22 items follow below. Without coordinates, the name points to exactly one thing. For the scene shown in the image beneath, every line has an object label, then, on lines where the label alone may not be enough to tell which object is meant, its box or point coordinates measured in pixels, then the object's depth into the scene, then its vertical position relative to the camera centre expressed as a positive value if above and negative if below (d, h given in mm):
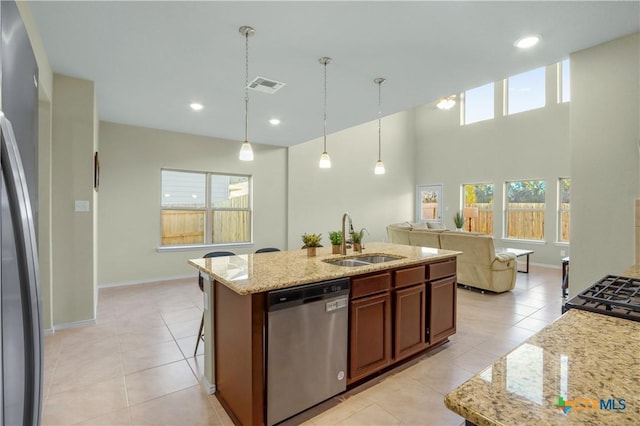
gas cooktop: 1099 -344
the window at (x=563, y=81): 6617 +2807
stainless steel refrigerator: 597 -113
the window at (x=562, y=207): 6734 +98
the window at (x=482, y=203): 7969 +216
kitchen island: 1739 -718
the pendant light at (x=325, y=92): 2895 +1425
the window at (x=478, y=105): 7988 +2857
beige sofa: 4535 -750
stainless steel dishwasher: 1769 -826
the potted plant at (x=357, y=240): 2986 -287
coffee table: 5280 -713
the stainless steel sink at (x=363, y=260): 2740 -447
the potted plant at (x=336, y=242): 2863 -288
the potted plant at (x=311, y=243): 2732 -286
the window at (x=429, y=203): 9039 +250
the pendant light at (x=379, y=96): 3369 +1435
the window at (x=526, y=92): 7059 +2839
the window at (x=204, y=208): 5633 +55
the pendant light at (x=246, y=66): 2434 +1430
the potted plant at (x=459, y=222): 8000 -278
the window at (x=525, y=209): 7109 +57
